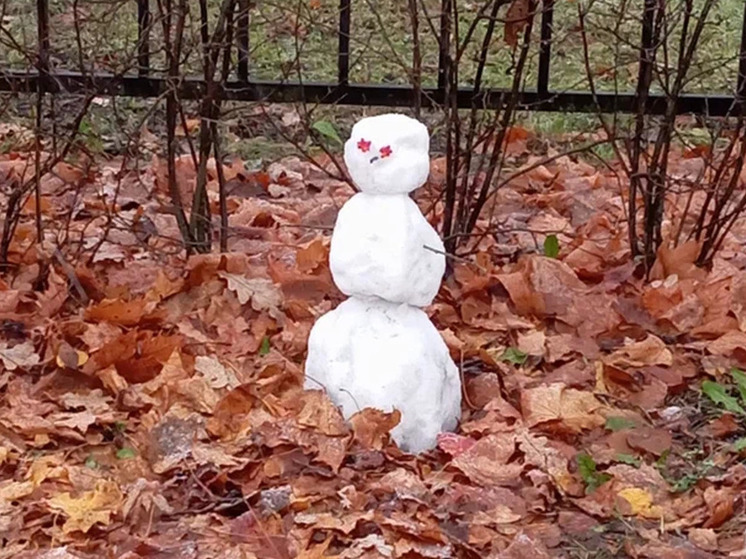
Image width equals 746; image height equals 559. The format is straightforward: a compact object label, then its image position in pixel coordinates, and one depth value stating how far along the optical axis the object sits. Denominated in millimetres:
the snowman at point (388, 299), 2727
